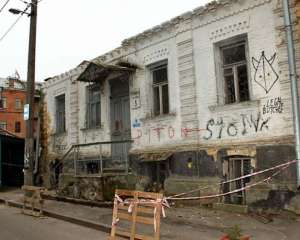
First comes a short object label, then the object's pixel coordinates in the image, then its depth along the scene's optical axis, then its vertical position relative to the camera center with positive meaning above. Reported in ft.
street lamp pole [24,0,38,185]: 33.90 +4.89
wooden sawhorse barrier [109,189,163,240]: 17.00 -3.04
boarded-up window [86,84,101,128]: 38.54 +6.50
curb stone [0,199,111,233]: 23.29 -5.28
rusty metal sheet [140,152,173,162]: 30.36 -0.12
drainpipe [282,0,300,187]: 22.46 +5.84
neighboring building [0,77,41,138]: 112.99 +21.47
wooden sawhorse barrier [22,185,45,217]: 29.35 -3.99
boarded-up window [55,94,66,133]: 44.33 +6.40
